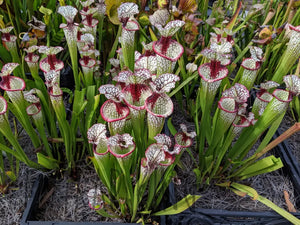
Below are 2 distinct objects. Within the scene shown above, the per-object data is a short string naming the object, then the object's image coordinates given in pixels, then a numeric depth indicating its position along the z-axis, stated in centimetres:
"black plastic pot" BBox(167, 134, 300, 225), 88
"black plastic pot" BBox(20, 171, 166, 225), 83
